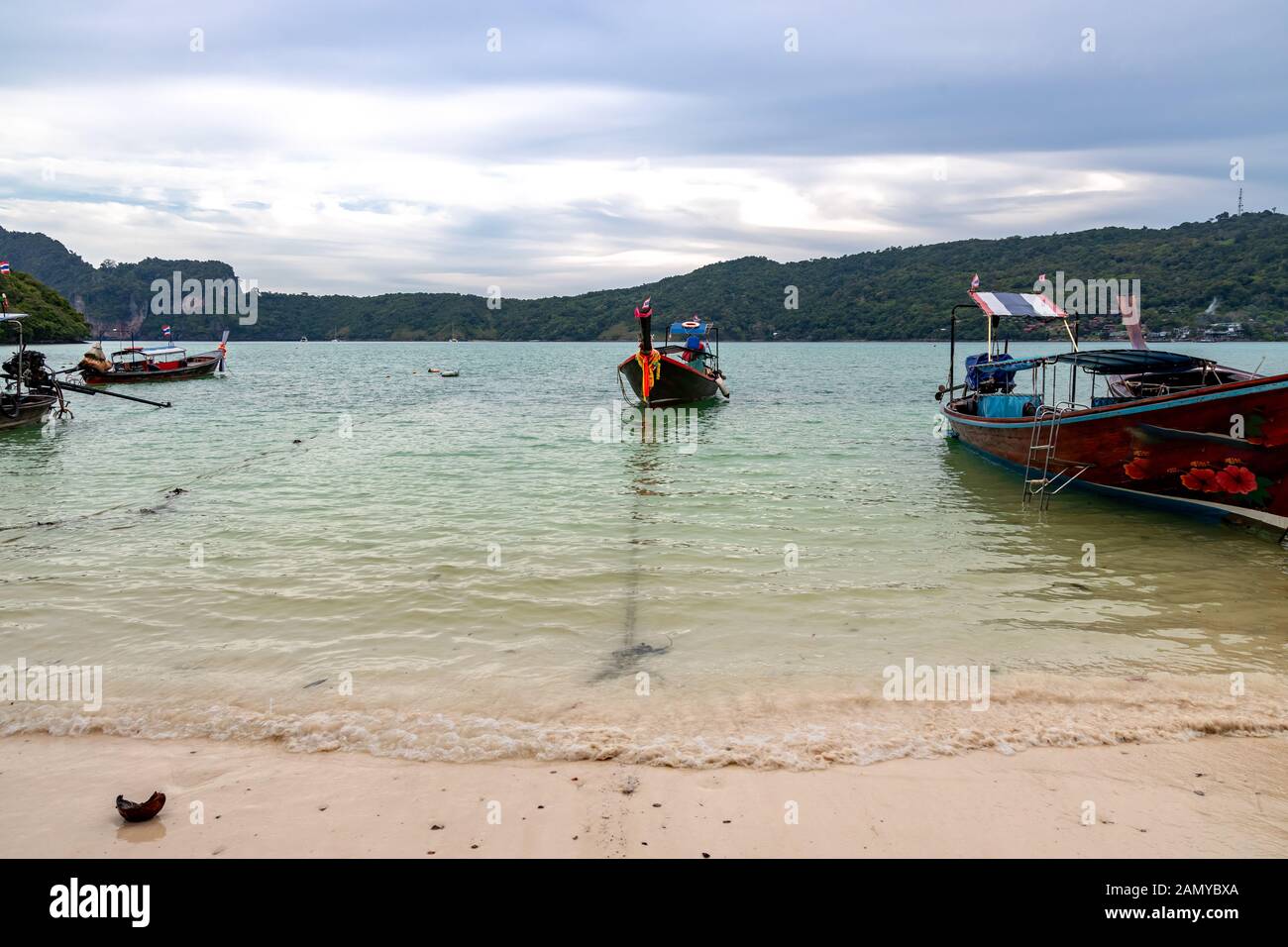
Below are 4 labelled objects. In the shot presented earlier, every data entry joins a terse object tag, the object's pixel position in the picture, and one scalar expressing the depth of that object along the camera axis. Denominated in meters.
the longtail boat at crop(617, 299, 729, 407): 31.41
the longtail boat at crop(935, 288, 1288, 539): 11.52
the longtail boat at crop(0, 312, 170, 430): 25.19
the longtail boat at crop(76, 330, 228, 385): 42.19
